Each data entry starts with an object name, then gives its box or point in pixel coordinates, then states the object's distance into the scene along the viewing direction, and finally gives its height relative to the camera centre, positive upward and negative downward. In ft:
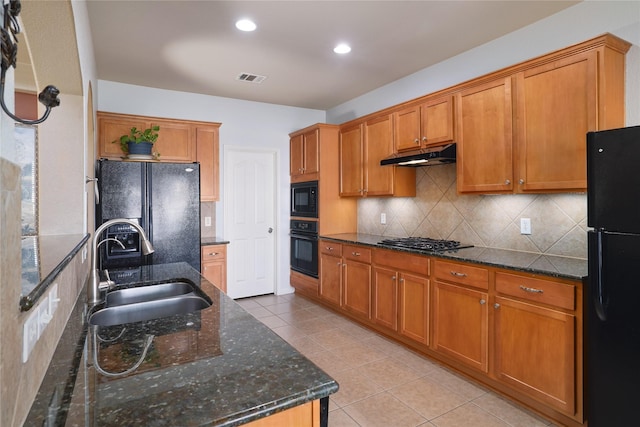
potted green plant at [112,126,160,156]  12.19 +2.40
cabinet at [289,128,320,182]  15.06 +2.38
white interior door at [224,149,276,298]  16.07 -0.44
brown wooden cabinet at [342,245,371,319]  12.16 -2.45
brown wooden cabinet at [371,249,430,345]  9.97 -2.47
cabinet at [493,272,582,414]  6.83 -2.63
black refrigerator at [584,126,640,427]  5.69 -1.12
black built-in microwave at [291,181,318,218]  15.14 +0.51
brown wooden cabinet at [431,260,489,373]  8.41 -2.55
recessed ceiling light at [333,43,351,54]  10.45 +4.76
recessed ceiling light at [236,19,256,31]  9.03 +4.73
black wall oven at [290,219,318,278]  15.19 -1.58
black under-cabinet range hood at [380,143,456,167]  10.09 +1.55
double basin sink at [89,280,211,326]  5.55 -1.50
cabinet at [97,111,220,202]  12.46 +2.60
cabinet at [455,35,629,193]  7.29 +2.06
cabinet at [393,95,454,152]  10.34 +2.61
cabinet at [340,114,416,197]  12.49 +1.75
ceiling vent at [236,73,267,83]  12.90 +4.83
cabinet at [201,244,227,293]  13.65 -1.99
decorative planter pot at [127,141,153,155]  12.17 +2.16
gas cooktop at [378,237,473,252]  10.11 -1.02
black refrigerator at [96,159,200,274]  11.35 +0.12
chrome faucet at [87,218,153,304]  5.28 -0.91
